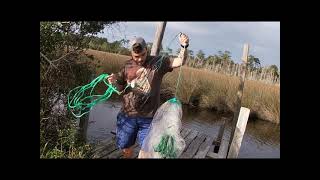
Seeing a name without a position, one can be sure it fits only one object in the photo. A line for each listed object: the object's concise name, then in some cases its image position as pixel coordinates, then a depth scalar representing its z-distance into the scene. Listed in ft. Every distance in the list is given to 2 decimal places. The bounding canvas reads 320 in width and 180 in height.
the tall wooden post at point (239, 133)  12.57
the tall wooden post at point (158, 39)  11.58
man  9.77
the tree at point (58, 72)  10.75
